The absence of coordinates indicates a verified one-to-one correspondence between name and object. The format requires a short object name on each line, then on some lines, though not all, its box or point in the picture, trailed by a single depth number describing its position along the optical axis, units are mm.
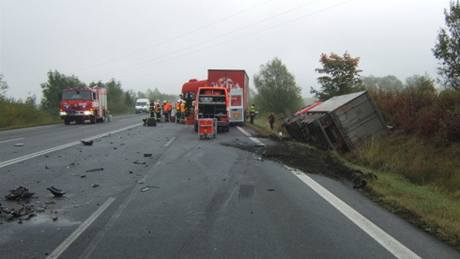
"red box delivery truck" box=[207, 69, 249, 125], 28031
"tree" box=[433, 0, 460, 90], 22125
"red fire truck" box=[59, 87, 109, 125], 30844
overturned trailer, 14414
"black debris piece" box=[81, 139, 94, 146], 15223
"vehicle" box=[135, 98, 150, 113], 71250
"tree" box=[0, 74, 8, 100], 38250
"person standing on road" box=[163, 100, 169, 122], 34594
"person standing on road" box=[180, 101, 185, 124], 31184
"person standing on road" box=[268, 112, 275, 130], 24273
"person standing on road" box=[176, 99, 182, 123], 31766
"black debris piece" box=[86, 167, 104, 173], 9602
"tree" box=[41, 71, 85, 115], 64794
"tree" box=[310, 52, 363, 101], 44188
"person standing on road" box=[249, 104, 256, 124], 30106
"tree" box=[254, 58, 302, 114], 80050
